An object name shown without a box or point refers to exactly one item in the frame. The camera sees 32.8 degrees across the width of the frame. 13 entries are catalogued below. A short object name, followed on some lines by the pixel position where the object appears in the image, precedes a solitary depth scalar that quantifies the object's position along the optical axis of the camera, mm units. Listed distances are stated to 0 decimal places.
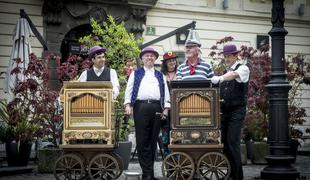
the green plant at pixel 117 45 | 11484
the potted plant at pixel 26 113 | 9938
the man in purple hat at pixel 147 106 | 7570
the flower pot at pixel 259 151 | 11311
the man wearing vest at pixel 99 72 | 7734
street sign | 17531
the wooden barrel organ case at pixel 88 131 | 7172
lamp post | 8039
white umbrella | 12305
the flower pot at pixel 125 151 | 9484
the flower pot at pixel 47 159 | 9359
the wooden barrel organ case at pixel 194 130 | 6996
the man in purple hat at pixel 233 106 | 7410
